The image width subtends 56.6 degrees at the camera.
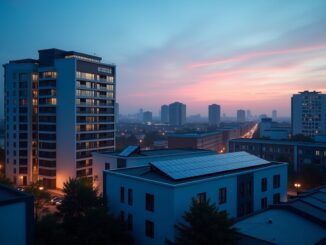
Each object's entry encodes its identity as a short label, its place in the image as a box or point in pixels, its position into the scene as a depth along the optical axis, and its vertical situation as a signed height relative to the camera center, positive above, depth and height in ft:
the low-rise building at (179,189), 80.20 -20.99
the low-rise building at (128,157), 134.82 -18.02
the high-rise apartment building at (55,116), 193.06 +1.60
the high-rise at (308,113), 399.65 +8.41
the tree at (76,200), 89.30 -24.47
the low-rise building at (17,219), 57.21 -19.71
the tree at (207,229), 62.59 -23.12
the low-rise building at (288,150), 201.67 -22.92
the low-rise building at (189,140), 320.09 -23.56
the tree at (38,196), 105.80 -27.61
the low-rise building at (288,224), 65.16 -25.48
